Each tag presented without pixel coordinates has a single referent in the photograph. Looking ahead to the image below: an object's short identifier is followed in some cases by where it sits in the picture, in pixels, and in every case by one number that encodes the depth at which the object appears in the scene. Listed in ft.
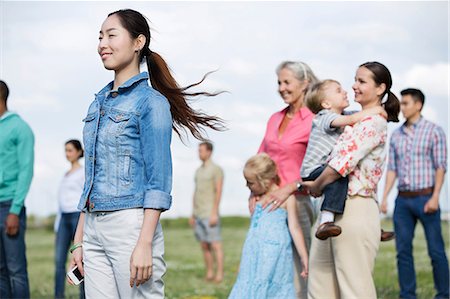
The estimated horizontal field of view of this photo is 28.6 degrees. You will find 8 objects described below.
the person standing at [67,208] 31.01
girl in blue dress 20.17
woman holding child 17.79
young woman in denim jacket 12.94
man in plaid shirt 30.89
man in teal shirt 25.66
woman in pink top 20.77
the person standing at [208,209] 40.55
